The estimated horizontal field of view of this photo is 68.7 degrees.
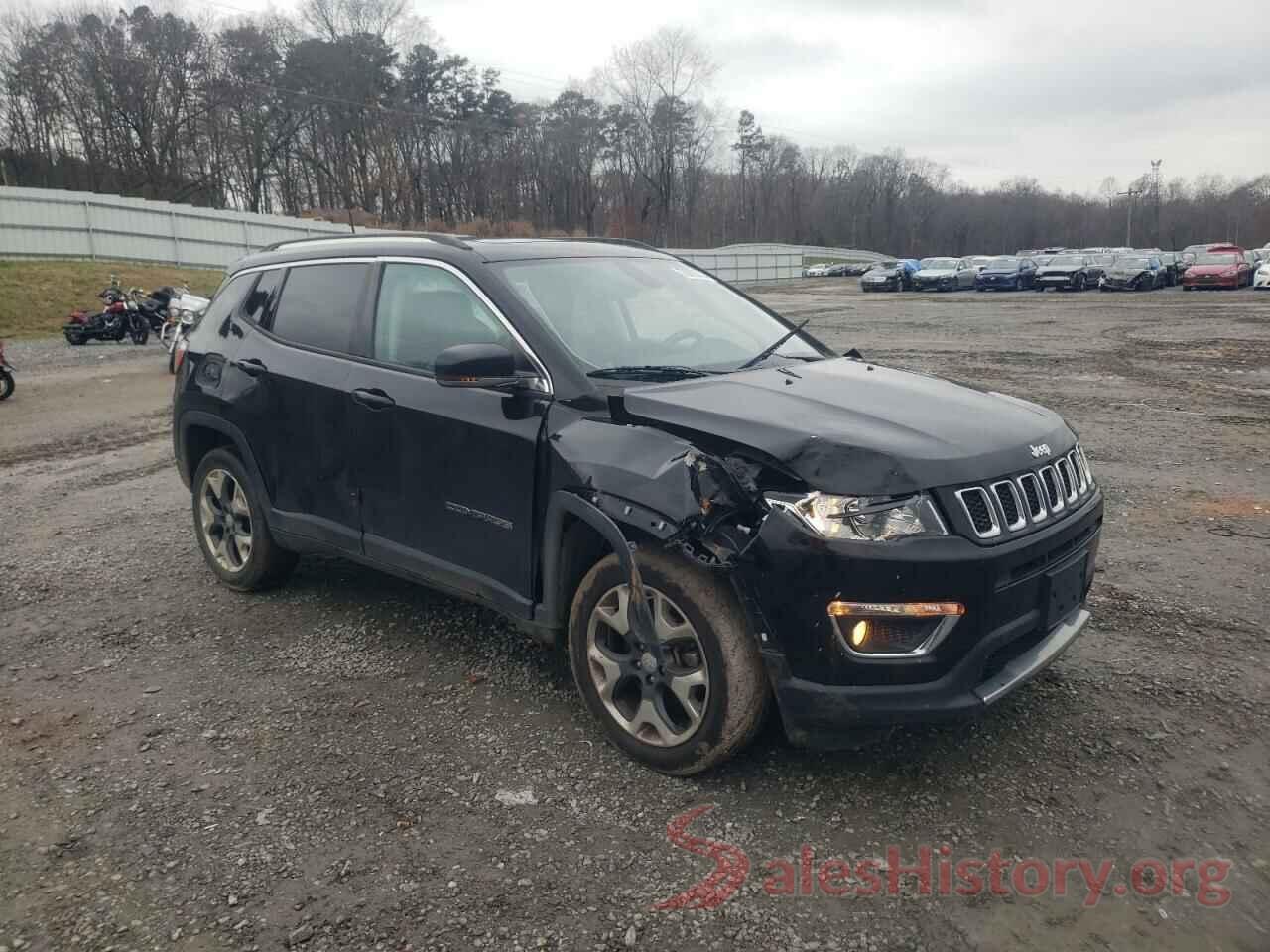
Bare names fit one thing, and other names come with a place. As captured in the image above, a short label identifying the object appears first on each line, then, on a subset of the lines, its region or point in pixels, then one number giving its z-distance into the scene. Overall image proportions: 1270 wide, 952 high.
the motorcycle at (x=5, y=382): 12.50
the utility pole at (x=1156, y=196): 109.09
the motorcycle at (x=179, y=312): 15.71
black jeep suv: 2.86
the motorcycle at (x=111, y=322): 19.16
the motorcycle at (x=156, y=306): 19.19
